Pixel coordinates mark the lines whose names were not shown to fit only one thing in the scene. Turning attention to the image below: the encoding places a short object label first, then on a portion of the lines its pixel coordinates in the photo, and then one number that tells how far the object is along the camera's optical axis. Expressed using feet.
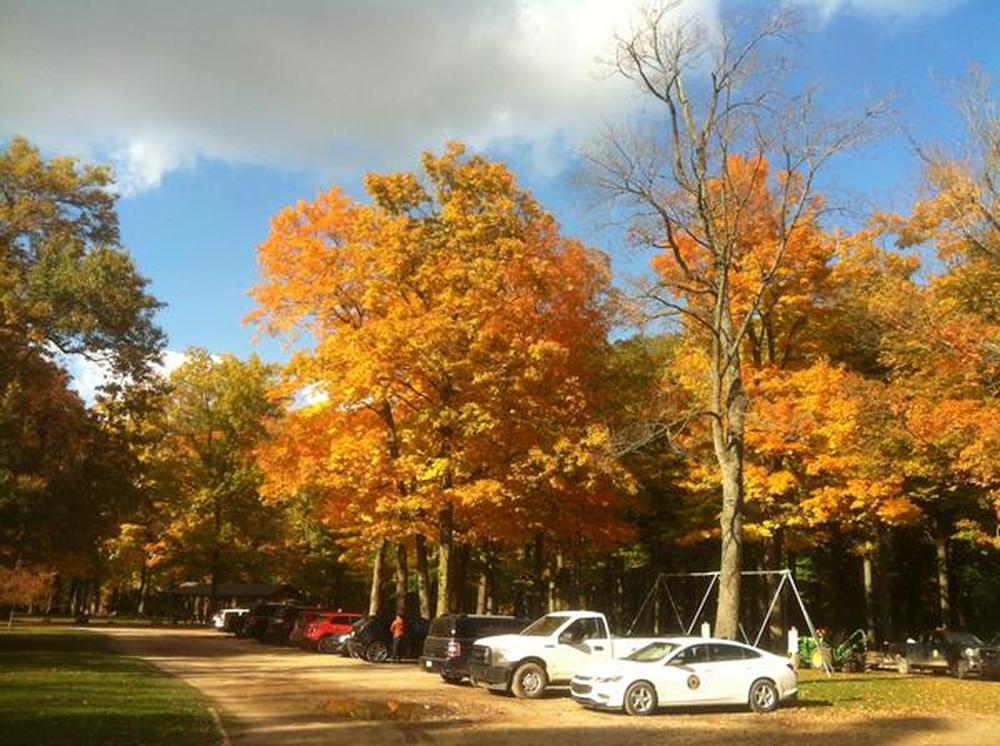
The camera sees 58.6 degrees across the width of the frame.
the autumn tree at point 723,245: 69.31
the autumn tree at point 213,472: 175.52
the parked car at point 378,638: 91.81
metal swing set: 80.15
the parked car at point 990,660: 87.86
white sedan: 52.44
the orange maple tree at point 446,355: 82.99
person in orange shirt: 91.10
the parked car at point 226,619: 148.15
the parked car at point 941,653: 89.65
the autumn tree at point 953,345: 74.23
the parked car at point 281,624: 124.36
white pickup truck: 61.05
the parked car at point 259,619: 129.90
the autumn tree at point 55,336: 80.89
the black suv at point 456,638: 67.92
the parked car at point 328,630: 107.14
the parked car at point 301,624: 113.70
